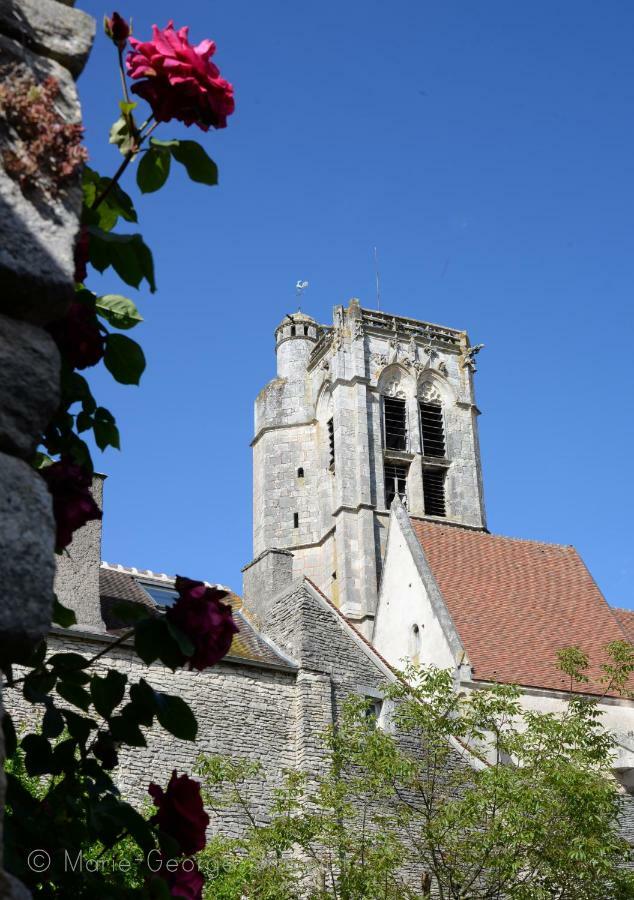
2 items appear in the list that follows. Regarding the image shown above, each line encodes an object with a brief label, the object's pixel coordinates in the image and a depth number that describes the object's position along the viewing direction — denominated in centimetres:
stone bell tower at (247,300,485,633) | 4275
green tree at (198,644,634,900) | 1055
